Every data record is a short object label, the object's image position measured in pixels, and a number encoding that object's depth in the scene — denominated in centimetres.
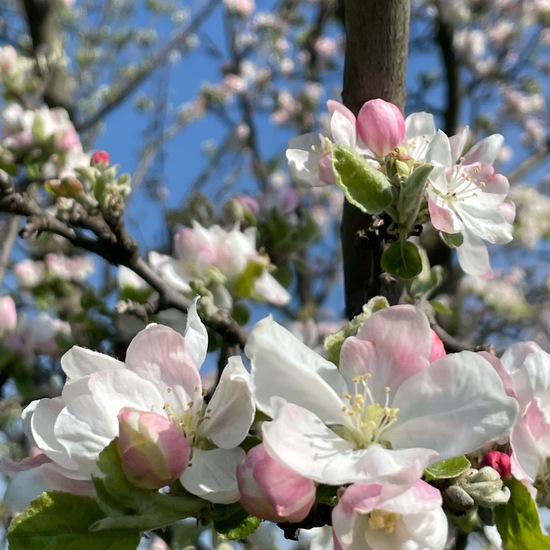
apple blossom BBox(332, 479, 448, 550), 22
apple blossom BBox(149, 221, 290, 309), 44
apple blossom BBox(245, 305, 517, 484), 23
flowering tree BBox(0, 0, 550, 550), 23
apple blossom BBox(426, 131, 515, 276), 28
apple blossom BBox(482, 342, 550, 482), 25
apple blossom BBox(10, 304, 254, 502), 24
